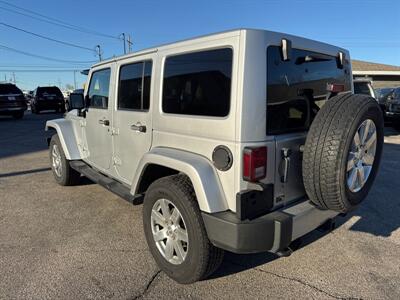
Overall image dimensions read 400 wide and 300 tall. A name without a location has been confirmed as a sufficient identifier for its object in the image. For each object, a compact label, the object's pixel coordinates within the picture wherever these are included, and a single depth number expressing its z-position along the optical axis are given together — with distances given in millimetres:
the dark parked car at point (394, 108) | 12338
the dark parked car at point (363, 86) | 9684
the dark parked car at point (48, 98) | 22000
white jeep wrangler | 2455
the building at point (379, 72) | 32906
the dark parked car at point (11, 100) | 17797
